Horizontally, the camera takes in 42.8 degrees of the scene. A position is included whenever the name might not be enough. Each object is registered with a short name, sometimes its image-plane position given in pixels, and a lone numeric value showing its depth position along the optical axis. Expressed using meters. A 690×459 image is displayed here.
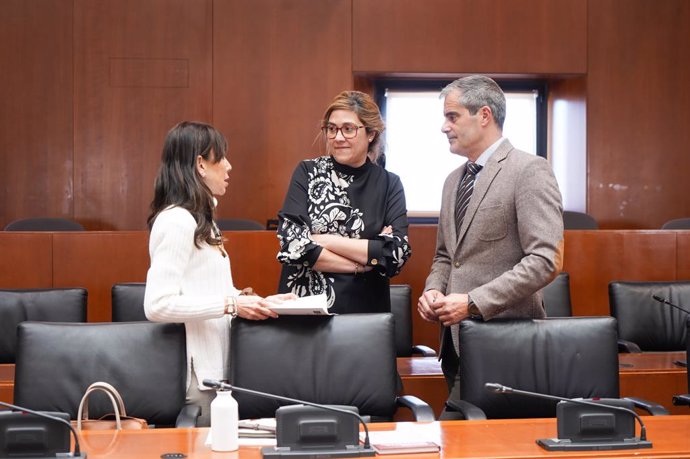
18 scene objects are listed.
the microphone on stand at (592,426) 2.15
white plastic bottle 2.10
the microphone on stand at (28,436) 2.01
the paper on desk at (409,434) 2.21
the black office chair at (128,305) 3.96
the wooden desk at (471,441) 2.07
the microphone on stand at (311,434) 2.07
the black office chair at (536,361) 2.84
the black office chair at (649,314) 4.34
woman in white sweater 2.66
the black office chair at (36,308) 3.85
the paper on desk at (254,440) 2.16
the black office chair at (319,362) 2.81
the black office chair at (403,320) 4.09
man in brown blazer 2.86
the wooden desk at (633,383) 3.39
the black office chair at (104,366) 2.71
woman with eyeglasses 3.14
